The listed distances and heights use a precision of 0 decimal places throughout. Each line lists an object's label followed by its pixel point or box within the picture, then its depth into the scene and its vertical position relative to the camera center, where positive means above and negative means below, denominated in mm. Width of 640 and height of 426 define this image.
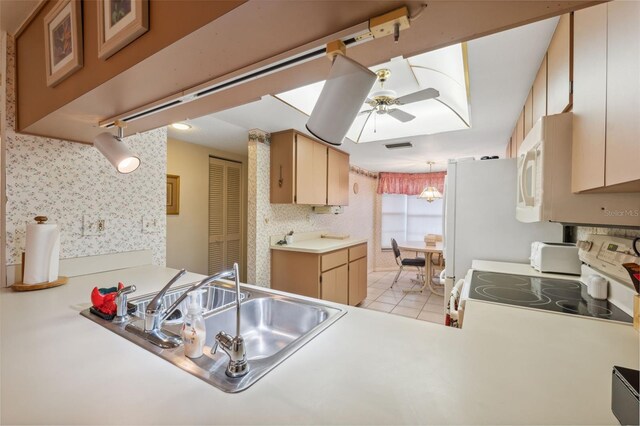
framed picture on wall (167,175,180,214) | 3262 +170
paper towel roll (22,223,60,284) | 1330 -239
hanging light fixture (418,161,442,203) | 4848 +301
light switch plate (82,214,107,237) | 1647 -114
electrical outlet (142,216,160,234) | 1943 -132
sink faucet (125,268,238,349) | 861 -377
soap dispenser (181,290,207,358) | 763 -368
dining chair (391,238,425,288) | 4723 -949
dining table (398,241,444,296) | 4297 -798
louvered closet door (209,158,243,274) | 3824 -89
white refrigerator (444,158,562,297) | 2118 -99
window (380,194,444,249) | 6102 -221
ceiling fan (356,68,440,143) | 1893 +832
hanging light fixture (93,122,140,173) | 1281 +276
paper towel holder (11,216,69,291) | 1317 -397
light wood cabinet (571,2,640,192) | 633 +322
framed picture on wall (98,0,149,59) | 739 +555
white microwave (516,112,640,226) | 948 +68
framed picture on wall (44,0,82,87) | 997 +670
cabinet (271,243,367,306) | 2900 -761
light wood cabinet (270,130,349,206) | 3021 +473
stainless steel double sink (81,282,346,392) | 858 -477
